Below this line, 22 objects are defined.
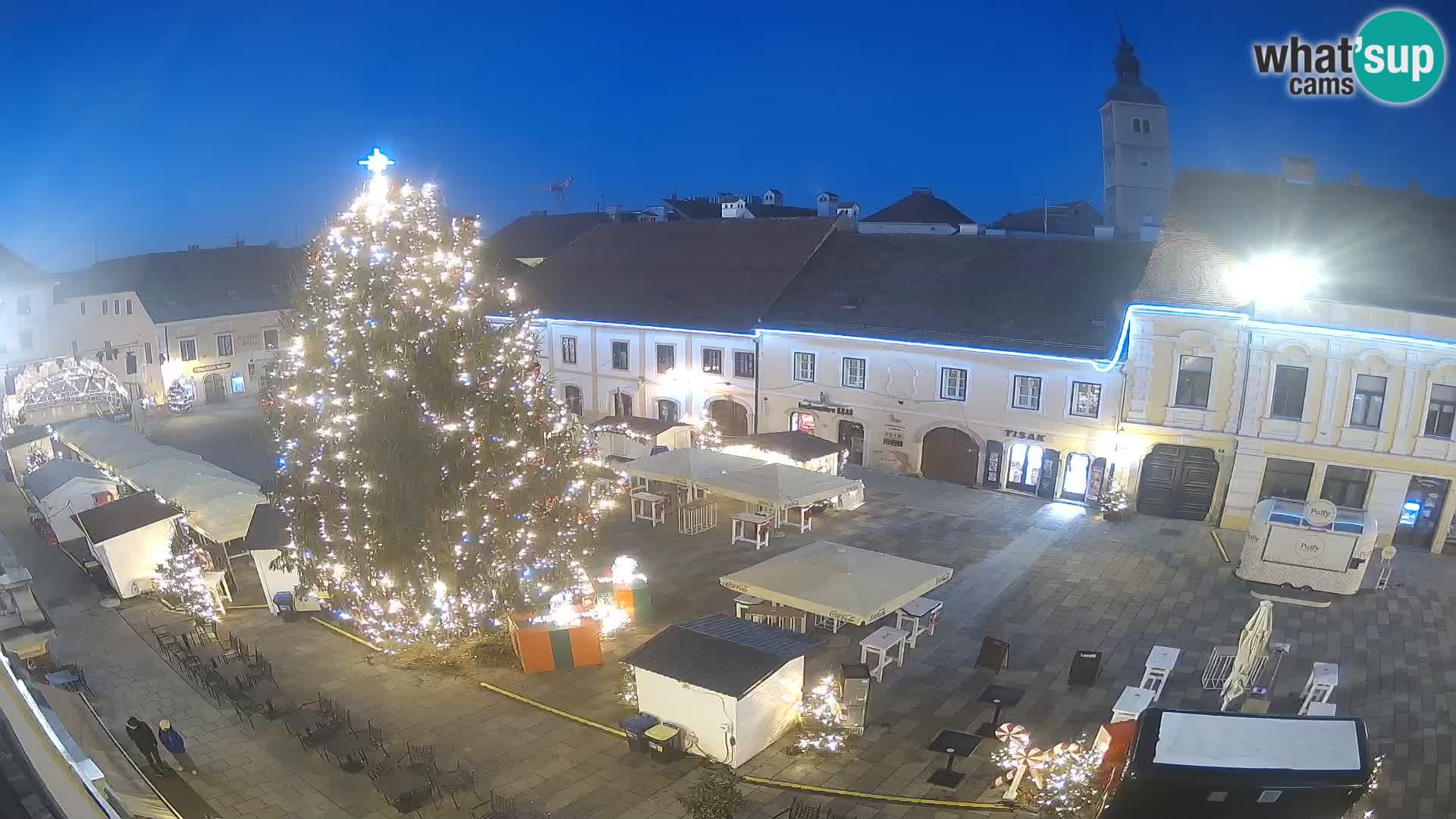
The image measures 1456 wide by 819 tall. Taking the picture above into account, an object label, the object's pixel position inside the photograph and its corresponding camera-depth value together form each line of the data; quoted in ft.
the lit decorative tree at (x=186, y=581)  61.57
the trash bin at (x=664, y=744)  43.91
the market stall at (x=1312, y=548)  63.93
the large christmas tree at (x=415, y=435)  48.62
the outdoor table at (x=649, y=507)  81.87
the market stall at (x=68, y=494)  78.18
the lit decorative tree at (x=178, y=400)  147.84
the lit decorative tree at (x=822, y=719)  45.03
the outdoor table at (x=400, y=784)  41.93
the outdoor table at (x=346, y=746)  45.22
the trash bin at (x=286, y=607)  62.44
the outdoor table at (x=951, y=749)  42.16
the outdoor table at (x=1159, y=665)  47.24
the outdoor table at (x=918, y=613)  56.18
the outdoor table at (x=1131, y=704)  41.52
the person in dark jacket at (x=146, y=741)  43.14
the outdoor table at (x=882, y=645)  52.11
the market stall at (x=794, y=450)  85.97
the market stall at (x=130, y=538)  66.49
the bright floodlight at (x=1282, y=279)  72.69
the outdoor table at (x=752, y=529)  74.54
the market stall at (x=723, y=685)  43.16
